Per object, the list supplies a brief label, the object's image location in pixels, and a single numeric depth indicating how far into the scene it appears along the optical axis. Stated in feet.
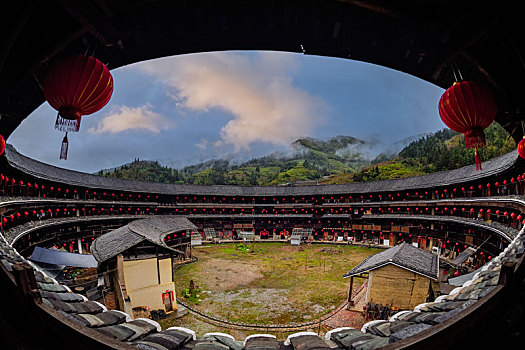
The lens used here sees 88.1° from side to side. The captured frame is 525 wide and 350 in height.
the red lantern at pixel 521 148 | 21.77
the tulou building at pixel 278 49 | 7.53
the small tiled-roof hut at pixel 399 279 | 46.57
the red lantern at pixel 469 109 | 14.60
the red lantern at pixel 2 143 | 20.81
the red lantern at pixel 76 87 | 13.01
